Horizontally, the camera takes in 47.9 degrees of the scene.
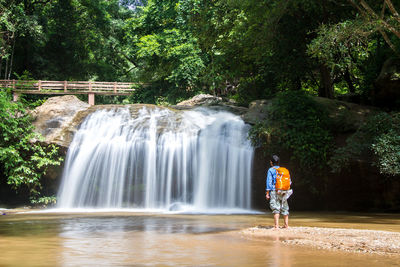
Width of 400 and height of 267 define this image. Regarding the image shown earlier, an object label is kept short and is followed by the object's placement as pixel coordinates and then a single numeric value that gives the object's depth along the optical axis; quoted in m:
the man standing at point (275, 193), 9.11
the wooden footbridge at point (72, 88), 31.58
